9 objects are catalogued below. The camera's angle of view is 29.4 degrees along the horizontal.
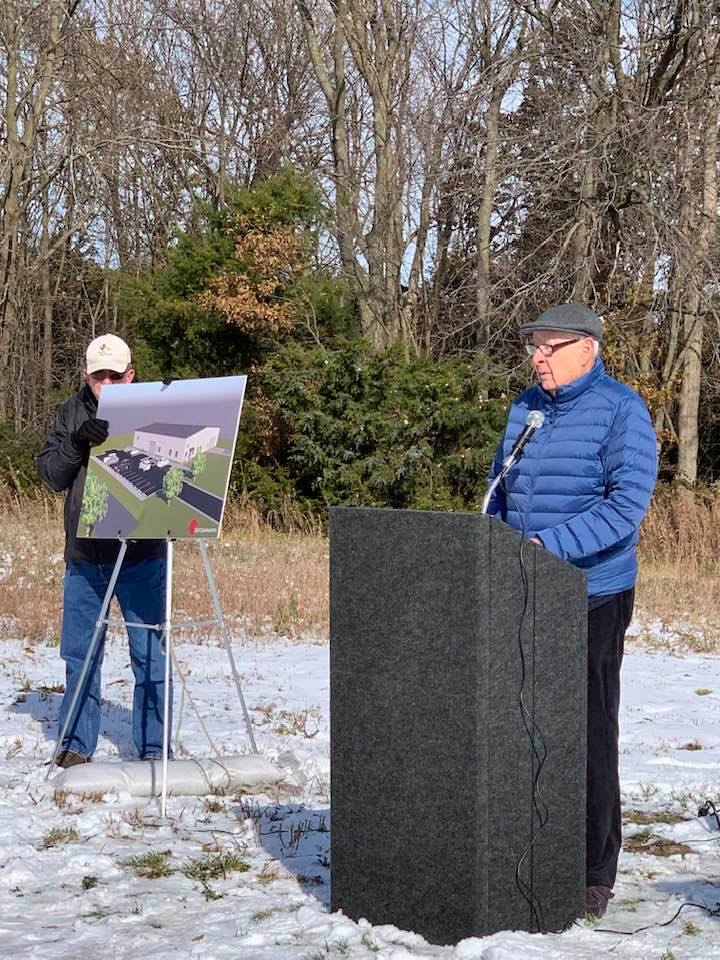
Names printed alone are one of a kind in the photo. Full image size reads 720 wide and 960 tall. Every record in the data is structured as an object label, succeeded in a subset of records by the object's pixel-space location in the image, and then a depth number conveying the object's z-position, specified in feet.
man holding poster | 21.81
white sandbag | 20.06
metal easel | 20.15
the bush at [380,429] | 65.41
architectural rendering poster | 20.66
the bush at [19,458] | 70.44
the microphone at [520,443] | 13.38
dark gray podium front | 12.94
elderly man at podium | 14.43
